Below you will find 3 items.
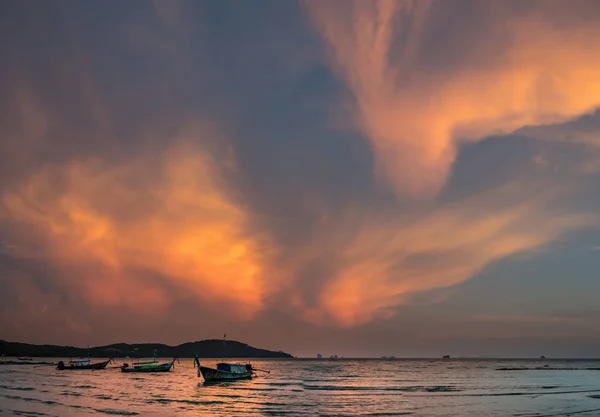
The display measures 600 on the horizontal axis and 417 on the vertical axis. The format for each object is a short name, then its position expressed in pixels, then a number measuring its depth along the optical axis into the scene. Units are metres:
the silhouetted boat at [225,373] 111.97
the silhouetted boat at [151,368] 178.90
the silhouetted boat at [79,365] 184.25
